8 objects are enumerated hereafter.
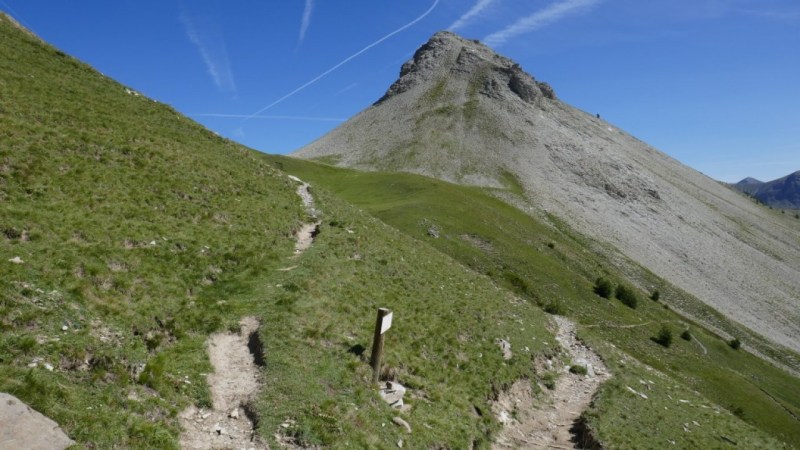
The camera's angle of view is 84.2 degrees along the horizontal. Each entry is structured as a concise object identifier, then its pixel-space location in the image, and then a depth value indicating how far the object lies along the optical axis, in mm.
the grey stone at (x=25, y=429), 8867
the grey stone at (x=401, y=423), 16031
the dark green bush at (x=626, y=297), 66062
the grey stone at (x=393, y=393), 17156
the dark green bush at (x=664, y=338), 56000
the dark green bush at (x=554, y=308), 47906
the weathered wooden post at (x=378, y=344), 17328
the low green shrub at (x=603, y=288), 63616
